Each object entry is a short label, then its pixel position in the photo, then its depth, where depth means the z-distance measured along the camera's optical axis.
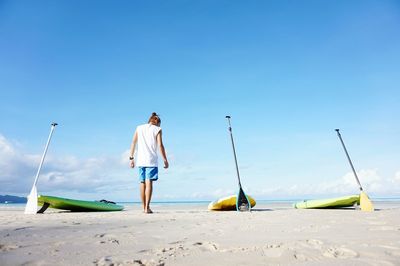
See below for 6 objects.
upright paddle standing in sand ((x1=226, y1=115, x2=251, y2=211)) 7.62
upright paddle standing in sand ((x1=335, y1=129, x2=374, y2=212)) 7.64
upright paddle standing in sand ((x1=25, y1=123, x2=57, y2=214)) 6.57
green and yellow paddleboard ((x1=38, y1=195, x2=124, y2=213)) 6.98
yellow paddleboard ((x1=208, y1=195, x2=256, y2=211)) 8.33
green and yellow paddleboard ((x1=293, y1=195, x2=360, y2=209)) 8.47
